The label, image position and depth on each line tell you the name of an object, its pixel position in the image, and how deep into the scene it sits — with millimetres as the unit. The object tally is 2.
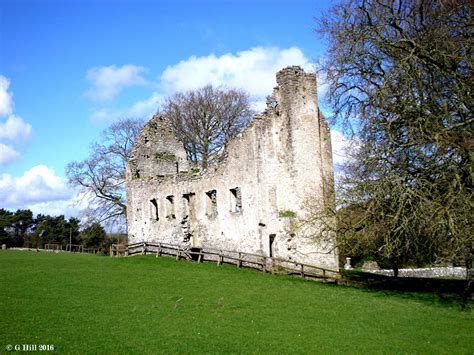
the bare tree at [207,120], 38688
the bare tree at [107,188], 37188
